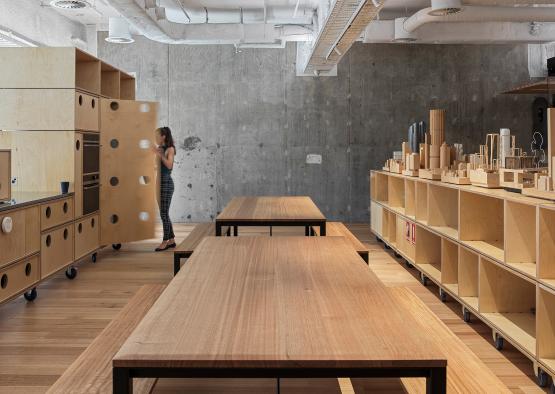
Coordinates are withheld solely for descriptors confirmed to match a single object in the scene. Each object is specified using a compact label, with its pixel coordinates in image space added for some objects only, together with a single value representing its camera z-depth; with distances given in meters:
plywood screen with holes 6.54
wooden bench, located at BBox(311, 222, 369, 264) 3.87
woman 7.12
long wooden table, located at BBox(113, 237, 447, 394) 1.29
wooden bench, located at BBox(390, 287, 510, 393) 1.91
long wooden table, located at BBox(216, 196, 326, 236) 4.09
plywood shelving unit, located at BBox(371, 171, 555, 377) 2.97
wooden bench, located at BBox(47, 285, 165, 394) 1.88
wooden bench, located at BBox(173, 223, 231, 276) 4.13
